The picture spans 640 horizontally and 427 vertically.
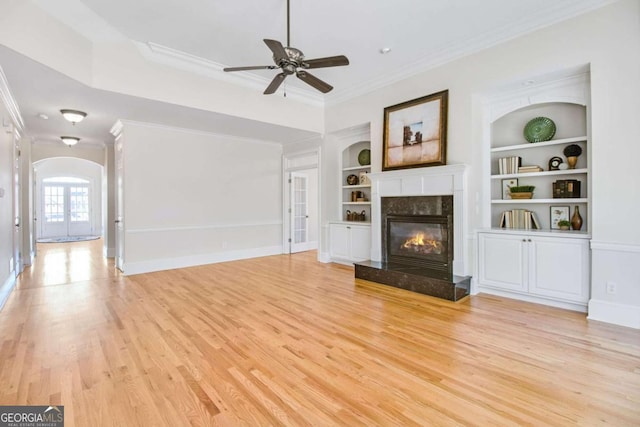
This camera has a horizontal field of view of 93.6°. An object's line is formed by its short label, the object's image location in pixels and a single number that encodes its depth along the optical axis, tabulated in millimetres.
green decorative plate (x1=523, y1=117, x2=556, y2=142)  4051
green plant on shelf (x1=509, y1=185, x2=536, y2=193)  4168
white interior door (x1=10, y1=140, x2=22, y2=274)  5109
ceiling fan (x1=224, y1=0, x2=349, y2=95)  2928
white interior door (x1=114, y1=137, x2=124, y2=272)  5699
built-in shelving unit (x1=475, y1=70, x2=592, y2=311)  3561
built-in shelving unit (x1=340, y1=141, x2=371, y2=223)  6496
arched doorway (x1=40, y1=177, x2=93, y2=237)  11773
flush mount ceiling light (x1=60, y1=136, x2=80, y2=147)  6779
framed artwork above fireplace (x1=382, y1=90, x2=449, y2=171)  4582
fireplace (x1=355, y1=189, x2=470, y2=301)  4176
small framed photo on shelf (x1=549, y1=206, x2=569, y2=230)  3998
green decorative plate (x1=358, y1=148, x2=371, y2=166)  6379
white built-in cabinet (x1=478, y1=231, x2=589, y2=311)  3486
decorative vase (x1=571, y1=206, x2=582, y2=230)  3795
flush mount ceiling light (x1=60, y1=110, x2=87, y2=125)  4872
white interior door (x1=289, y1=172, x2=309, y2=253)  8016
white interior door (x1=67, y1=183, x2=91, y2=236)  12273
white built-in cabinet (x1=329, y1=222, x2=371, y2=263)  5941
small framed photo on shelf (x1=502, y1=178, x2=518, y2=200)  4422
